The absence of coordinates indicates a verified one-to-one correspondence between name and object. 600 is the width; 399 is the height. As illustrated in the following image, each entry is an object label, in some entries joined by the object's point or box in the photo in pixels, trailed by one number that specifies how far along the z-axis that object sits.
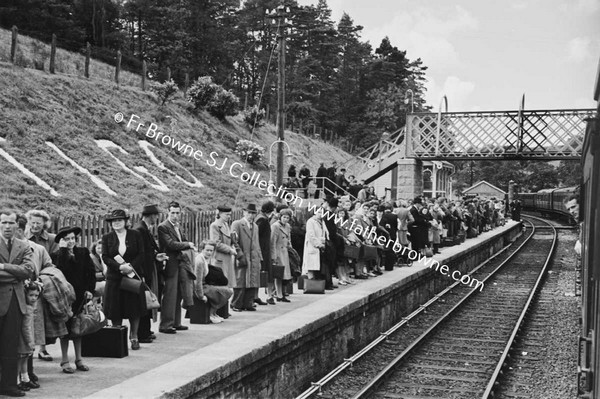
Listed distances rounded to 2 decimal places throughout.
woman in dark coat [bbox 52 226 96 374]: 8.35
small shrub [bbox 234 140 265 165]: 41.31
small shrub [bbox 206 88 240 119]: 45.56
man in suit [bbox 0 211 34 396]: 7.20
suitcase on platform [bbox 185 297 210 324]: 11.44
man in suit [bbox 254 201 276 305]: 13.34
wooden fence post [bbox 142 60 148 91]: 41.22
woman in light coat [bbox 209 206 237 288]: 11.97
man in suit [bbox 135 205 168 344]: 9.69
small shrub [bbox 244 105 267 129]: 49.38
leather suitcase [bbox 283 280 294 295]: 14.83
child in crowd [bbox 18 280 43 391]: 7.36
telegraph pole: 21.81
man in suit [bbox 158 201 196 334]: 10.44
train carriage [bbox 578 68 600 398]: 5.51
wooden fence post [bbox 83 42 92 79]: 37.30
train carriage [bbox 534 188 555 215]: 65.06
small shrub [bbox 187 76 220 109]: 44.16
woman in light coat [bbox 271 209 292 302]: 13.73
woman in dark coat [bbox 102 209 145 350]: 9.30
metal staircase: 34.53
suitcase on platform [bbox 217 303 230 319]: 11.98
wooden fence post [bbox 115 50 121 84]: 38.78
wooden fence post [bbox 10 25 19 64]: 32.47
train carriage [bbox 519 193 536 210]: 77.94
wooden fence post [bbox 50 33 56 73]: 34.83
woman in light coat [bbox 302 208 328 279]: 14.75
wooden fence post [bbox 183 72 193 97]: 45.17
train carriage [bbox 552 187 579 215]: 54.70
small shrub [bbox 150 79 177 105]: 39.97
